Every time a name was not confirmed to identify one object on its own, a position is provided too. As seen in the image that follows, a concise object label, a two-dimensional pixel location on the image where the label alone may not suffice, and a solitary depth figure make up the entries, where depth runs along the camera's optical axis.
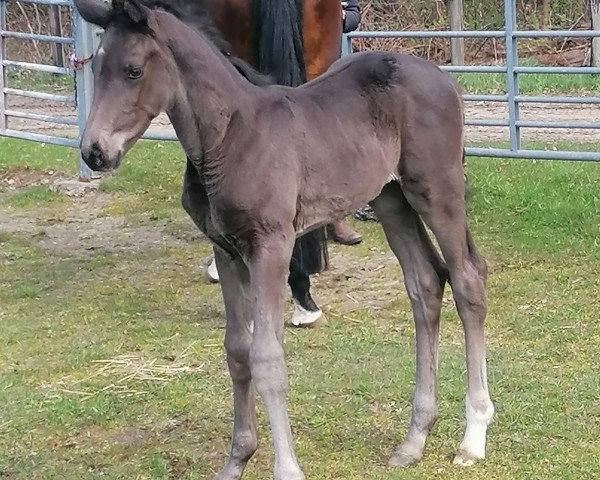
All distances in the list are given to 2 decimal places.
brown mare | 4.87
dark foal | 3.14
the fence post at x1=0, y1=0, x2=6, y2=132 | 9.80
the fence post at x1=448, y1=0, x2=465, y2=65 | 13.73
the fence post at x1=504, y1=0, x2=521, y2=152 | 8.04
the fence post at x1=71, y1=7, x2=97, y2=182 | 8.66
